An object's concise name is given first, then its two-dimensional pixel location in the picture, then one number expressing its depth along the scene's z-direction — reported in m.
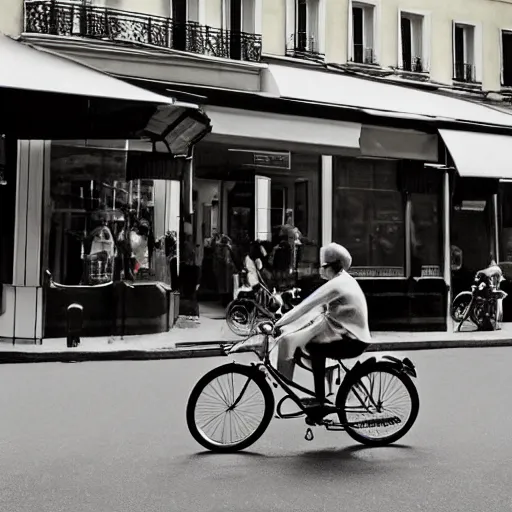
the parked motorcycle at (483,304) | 15.98
